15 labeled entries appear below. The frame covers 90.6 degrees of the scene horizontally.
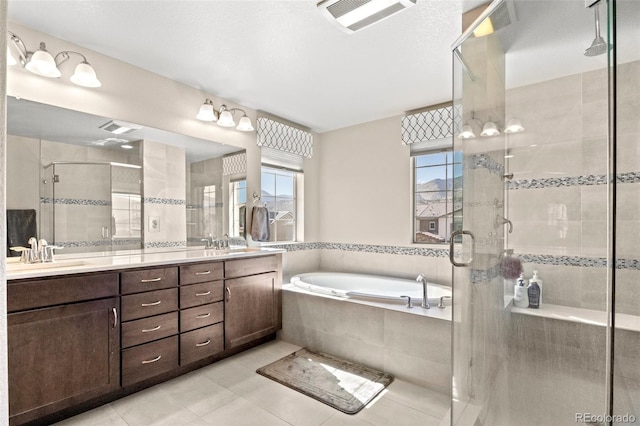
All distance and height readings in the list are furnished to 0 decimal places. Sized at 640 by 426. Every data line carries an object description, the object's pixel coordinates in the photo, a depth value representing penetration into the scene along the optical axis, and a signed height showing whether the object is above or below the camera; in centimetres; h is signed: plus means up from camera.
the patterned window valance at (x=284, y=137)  347 +87
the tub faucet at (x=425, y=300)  237 -67
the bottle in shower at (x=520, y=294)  147 -39
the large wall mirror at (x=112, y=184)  202 +21
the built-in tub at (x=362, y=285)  278 -76
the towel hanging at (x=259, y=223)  335 -13
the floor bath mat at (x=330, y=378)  204 -120
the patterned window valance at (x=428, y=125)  315 +89
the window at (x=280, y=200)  374 +13
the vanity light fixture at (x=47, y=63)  191 +94
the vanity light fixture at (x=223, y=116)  288 +90
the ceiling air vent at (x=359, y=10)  172 +113
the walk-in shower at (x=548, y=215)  110 -1
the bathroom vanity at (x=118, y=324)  165 -73
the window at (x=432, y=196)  333 +17
